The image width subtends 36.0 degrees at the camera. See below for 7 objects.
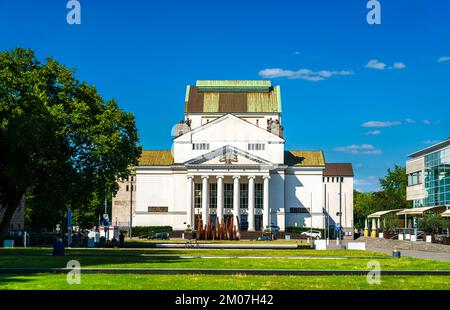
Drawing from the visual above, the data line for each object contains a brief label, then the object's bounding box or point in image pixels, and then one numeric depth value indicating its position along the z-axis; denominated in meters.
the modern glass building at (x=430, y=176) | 88.00
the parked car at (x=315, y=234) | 102.94
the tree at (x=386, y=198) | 146.62
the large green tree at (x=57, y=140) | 53.06
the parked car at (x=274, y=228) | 111.24
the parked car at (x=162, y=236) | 99.09
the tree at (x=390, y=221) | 94.09
